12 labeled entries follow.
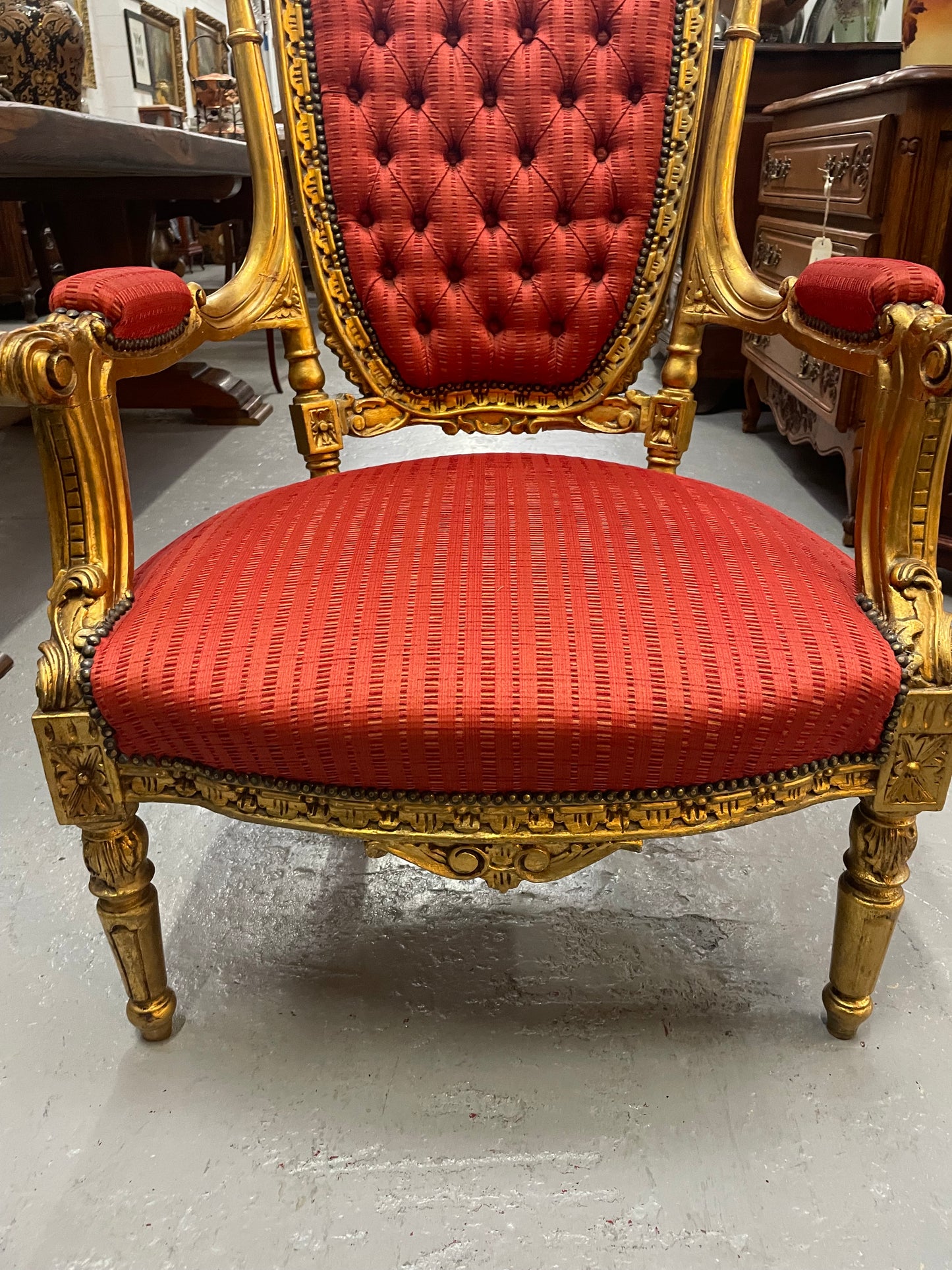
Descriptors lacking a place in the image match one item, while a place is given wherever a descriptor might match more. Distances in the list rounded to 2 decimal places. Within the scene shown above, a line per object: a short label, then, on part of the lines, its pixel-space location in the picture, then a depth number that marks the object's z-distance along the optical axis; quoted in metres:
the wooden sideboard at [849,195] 1.81
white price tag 1.37
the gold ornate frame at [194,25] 7.39
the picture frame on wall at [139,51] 6.46
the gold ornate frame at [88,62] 6.04
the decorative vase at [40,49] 2.20
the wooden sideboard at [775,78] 2.70
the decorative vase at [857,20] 2.82
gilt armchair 0.71
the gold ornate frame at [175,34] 6.83
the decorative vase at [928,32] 1.81
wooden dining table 1.74
